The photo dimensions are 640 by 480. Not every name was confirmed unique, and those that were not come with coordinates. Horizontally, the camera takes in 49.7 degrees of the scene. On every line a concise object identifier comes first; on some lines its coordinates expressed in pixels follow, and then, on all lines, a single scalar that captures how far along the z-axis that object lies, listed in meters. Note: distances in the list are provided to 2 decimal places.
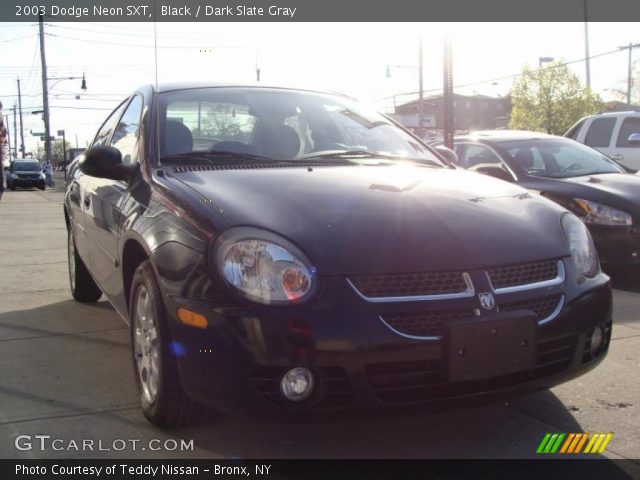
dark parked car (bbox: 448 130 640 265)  5.74
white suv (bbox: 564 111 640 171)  10.80
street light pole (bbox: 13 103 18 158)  95.49
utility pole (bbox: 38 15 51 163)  43.12
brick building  100.06
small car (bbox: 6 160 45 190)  33.09
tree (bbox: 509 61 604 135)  48.12
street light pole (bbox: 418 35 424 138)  27.78
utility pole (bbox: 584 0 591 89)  36.38
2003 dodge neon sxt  2.30
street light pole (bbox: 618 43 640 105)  53.34
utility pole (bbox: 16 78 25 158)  82.67
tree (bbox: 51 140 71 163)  115.81
